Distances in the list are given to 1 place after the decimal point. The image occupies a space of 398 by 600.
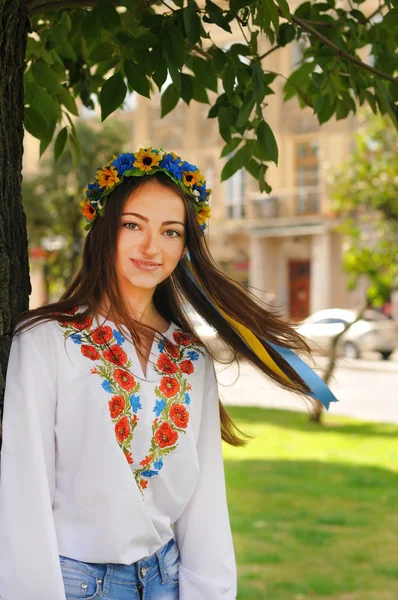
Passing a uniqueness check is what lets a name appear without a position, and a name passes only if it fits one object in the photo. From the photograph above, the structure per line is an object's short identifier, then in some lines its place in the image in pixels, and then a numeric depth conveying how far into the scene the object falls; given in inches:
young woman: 78.4
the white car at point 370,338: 880.3
